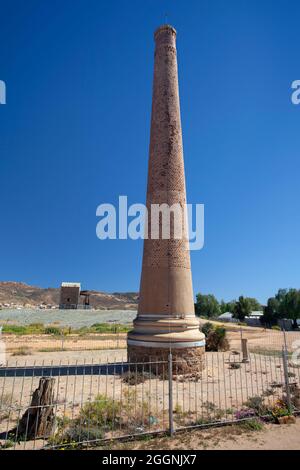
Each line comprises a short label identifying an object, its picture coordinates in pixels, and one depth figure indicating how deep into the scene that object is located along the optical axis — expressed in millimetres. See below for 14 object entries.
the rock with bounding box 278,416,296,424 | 6330
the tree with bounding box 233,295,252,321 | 61594
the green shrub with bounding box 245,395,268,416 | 6781
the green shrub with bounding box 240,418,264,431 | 6023
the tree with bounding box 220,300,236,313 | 84062
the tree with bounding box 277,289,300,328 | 50562
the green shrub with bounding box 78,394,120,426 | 5988
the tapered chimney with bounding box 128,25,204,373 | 10461
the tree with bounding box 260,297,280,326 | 54469
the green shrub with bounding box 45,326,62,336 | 30388
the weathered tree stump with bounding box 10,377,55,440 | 5473
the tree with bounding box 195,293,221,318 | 74238
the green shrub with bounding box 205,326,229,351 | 15789
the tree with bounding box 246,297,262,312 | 70750
